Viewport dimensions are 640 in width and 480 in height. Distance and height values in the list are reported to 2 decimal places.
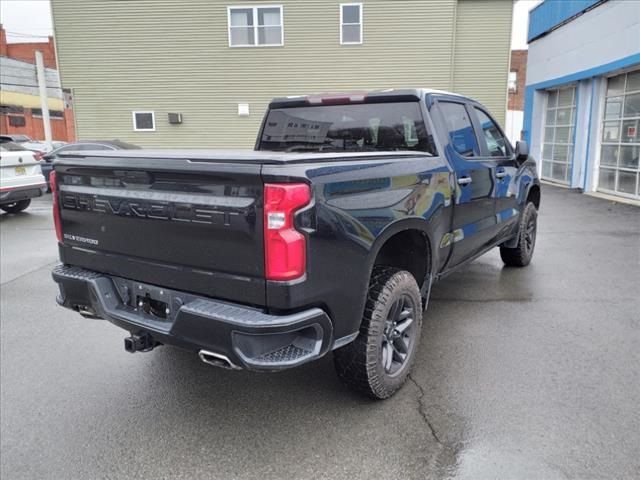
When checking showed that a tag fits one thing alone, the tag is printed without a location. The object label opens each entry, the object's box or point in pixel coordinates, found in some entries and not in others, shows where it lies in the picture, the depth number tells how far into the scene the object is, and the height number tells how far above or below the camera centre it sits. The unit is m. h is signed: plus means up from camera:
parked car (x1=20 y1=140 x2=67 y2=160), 16.70 -0.07
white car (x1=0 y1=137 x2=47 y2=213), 9.75 -0.60
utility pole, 16.88 +1.34
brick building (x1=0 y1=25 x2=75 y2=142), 34.88 +2.81
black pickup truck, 2.36 -0.53
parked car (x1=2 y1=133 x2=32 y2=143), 24.62 +0.29
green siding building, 16.86 +2.86
